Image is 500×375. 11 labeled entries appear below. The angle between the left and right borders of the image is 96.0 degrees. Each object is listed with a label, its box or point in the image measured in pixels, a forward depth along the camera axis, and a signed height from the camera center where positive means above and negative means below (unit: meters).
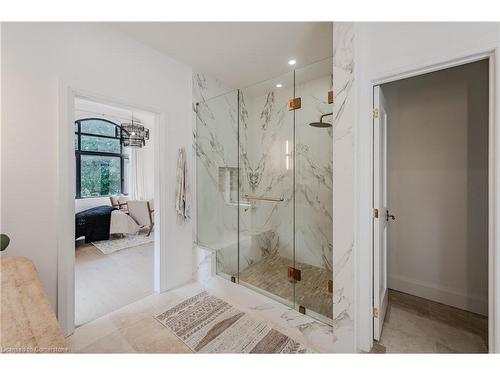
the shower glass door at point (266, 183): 2.75 +0.02
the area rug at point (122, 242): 4.02 -1.10
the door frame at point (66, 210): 1.80 -0.20
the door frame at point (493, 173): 1.21 +0.06
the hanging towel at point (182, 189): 2.60 -0.05
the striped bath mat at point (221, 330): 1.74 -1.24
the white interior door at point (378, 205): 1.69 -0.17
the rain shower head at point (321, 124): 2.43 +0.67
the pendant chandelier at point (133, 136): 4.46 +1.00
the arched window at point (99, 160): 5.66 +0.70
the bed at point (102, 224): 4.17 -0.75
